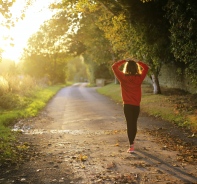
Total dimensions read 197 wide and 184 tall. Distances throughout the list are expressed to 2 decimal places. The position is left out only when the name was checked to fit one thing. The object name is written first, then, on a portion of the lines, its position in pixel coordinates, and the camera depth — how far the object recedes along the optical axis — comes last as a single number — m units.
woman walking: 6.89
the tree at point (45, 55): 54.09
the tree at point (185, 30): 12.42
